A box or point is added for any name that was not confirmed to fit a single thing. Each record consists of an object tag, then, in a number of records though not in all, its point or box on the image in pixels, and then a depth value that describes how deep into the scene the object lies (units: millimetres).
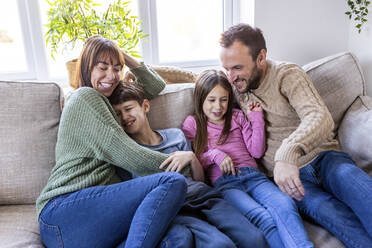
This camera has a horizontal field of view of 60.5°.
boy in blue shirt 1037
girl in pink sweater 1293
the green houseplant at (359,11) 1772
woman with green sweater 1033
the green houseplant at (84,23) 1646
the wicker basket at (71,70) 1467
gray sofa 1209
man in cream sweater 1119
